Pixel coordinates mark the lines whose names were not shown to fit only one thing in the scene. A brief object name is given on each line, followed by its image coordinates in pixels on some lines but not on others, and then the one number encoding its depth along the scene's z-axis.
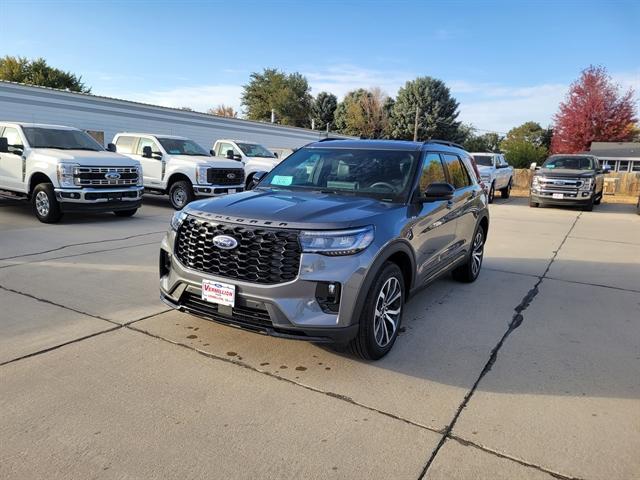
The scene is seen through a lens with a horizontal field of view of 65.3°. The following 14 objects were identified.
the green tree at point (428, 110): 54.47
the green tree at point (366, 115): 57.38
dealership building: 16.58
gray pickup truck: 16.14
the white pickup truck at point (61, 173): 9.43
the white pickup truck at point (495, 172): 18.36
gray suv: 3.40
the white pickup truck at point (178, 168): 12.79
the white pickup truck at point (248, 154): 15.98
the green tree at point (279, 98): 60.97
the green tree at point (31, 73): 43.22
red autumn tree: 40.91
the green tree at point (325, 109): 62.31
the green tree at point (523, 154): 38.03
